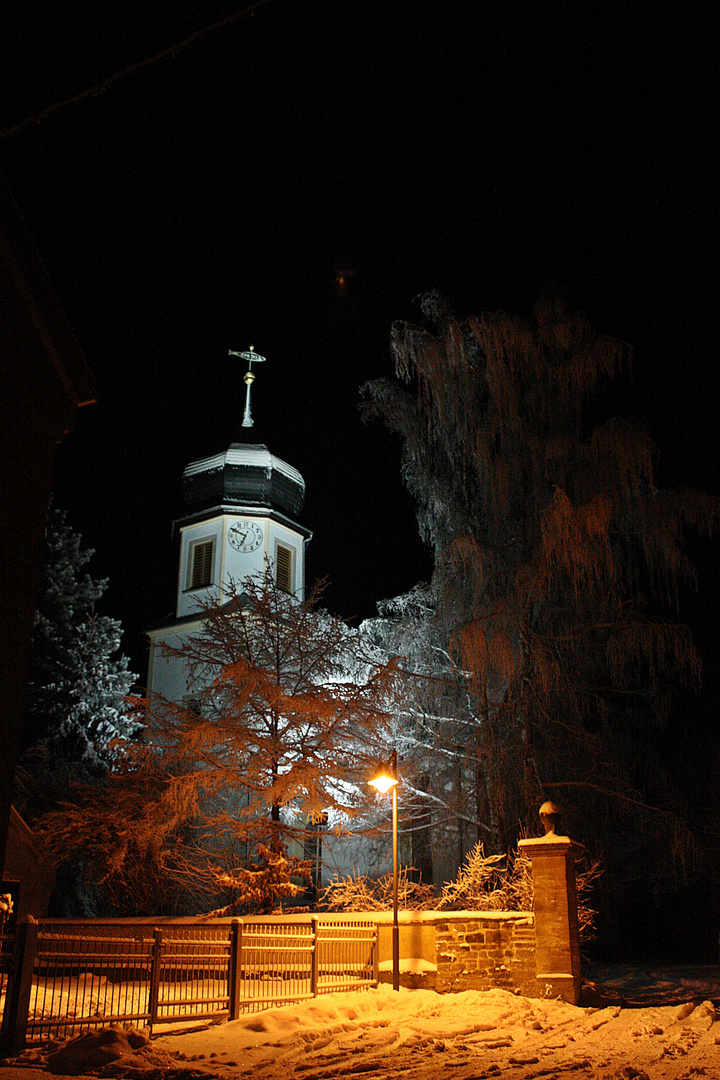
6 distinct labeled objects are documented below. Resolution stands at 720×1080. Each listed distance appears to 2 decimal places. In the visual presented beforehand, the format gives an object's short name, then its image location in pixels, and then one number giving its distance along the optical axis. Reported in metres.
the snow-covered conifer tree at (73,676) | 34.38
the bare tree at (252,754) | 18.23
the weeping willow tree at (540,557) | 17.69
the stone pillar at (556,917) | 12.79
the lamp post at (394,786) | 13.00
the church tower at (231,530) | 33.62
